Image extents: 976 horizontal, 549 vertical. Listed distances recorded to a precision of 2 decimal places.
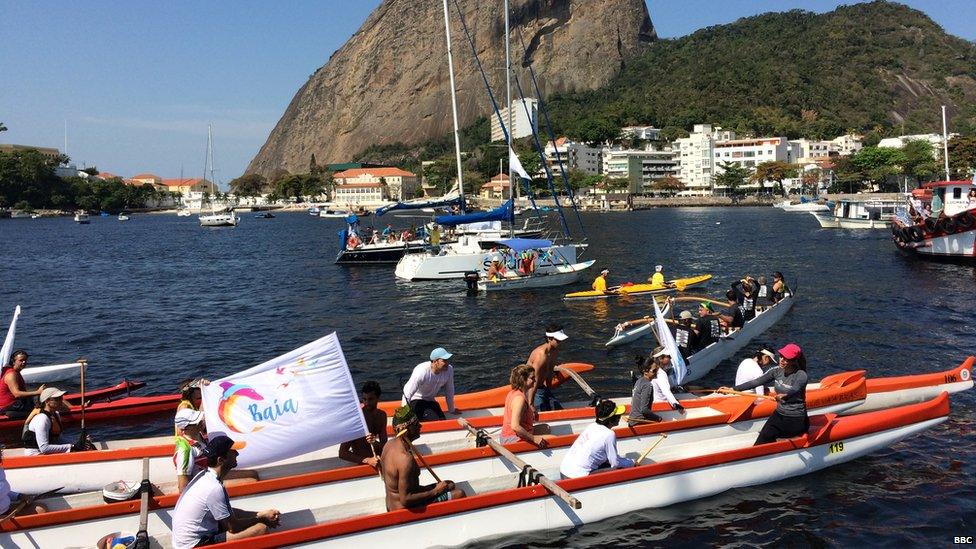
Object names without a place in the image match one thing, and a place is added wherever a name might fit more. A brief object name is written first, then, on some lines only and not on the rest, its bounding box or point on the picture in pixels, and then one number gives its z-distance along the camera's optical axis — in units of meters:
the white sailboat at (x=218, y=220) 126.88
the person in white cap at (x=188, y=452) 9.99
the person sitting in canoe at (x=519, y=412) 11.62
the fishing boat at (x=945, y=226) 45.41
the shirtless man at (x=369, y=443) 11.00
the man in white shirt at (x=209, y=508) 8.02
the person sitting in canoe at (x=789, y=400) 11.58
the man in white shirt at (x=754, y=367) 14.70
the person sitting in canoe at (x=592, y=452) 10.73
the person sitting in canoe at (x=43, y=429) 12.66
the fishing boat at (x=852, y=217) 84.06
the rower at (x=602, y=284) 33.62
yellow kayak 33.56
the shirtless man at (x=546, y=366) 14.05
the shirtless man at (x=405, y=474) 8.90
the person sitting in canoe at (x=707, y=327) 19.27
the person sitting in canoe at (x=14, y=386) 15.43
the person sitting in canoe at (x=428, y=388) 13.41
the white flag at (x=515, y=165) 43.25
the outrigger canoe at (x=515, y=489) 9.38
